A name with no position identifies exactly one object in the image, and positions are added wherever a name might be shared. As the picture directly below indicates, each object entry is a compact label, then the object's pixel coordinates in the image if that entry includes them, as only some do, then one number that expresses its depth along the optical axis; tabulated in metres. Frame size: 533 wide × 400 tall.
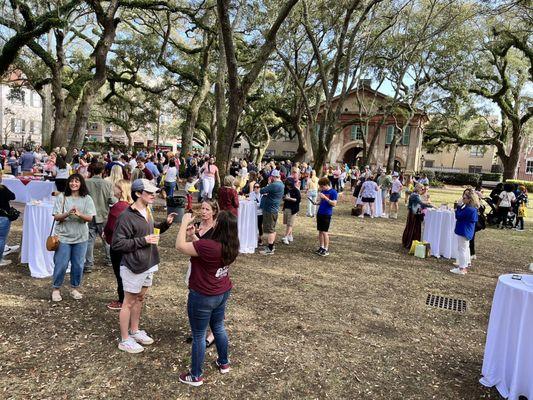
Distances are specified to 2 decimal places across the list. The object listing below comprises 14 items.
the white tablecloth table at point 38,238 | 6.09
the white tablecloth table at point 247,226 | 8.34
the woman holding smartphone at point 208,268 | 3.18
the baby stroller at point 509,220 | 13.97
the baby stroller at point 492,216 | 14.03
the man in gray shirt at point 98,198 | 5.96
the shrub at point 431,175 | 39.35
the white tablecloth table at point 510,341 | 3.44
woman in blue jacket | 7.22
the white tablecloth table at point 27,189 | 11.42
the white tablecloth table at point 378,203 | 14.52
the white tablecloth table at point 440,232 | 8.95
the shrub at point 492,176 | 45.62
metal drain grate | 5.90
